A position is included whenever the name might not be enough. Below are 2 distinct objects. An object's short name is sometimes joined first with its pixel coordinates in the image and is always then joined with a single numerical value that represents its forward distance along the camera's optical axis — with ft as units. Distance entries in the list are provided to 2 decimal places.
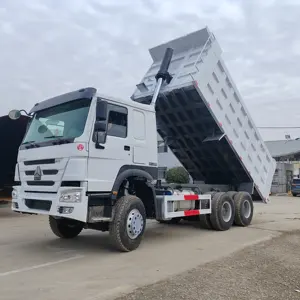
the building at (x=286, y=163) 113.50
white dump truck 20.59
